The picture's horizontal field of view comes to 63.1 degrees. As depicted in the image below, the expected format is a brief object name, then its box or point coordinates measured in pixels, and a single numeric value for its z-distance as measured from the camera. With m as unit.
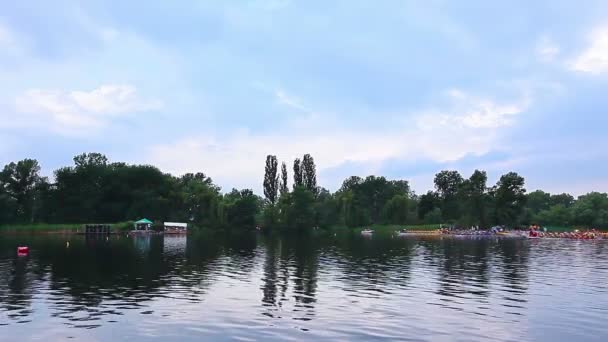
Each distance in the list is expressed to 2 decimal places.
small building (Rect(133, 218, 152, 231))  129.12
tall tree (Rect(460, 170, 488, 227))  150.50
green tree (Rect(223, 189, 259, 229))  158.38
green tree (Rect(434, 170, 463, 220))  172.38
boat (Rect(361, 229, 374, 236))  136.70
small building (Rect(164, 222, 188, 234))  131.00
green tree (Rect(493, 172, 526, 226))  146.88
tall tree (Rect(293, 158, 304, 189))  164.12
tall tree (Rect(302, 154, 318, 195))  164.38
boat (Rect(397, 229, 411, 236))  138.60
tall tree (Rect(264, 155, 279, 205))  162.12
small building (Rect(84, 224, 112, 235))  117.81
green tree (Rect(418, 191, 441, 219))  182.16
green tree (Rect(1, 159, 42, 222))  138.25
